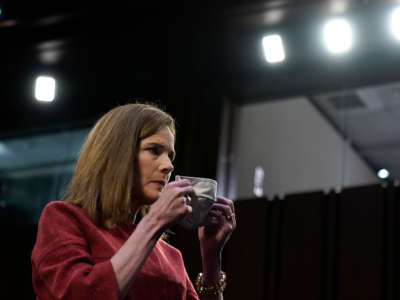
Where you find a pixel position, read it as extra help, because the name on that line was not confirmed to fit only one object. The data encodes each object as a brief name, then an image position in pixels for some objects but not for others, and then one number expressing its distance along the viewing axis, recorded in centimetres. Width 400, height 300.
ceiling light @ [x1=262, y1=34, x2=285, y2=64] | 810
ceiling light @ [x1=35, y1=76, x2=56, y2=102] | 913
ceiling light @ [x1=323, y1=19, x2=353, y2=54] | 780
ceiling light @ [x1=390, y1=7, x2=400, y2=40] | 747
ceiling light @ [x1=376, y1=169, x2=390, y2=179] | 710
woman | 232
